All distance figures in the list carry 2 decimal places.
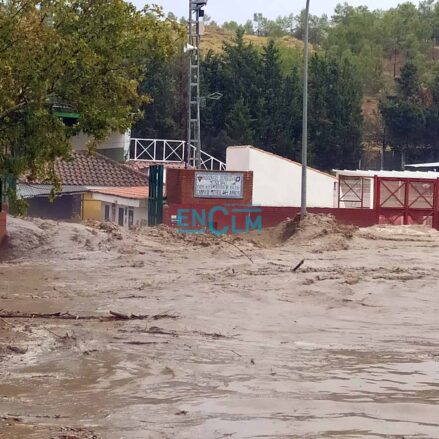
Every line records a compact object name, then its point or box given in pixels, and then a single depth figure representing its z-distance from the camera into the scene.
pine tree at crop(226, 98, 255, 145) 68.62
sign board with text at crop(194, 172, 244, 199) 38.00
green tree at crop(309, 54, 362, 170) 72.75
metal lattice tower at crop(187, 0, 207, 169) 45.22
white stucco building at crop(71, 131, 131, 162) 55.40
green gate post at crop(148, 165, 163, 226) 37.91
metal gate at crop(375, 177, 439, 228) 38.69
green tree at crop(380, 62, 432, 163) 77.00
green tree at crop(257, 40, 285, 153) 70.38
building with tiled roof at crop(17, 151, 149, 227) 41.66
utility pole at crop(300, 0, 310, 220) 33.50
